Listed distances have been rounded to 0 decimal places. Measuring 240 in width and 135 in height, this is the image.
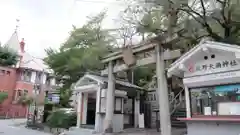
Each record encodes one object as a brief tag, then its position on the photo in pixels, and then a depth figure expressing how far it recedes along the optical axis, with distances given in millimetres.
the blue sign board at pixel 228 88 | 5654
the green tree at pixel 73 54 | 13625
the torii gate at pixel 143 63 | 7139
